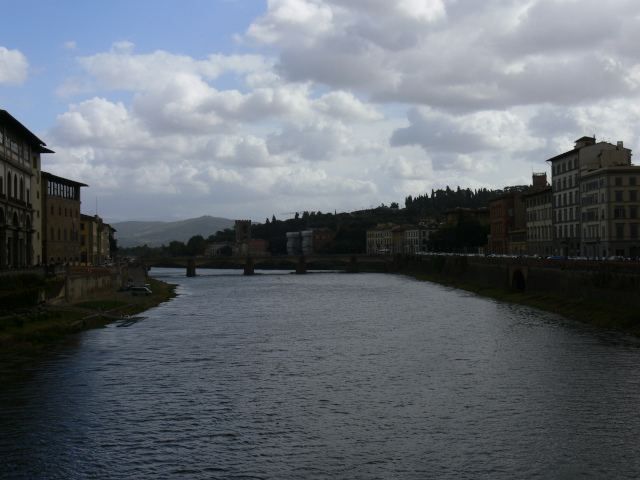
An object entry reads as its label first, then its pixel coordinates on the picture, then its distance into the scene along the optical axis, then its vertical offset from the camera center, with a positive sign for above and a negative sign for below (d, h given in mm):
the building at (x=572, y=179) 92750 +10867
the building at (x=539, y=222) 112625 +4932
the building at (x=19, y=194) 63125 +6627
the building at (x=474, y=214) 185838 +10306
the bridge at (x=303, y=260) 186000 -1596
